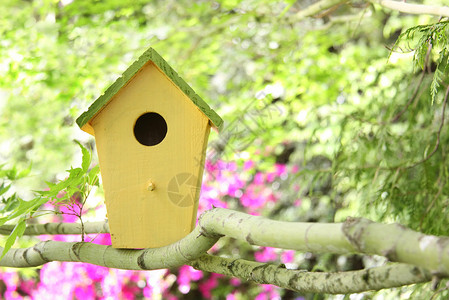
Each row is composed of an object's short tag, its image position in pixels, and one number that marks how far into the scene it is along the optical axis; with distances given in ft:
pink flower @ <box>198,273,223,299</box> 11.64
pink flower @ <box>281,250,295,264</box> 11.18
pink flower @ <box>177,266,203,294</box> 10.91
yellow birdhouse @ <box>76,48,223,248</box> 3.83
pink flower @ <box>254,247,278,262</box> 11.36
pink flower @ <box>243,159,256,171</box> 10.21
